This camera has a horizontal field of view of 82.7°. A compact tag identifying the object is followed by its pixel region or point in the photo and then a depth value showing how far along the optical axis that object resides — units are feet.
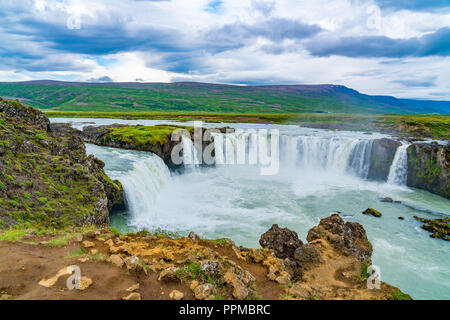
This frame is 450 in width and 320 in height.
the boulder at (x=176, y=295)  23.31
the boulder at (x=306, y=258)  37.52
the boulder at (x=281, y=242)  42.79
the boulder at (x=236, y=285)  24.80
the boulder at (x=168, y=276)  25.57
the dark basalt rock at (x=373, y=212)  87.71
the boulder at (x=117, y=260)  27.31
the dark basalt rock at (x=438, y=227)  73.80
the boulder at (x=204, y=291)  23.54
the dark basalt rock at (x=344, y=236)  43.06
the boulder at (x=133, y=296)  21.85
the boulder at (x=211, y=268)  27.20
